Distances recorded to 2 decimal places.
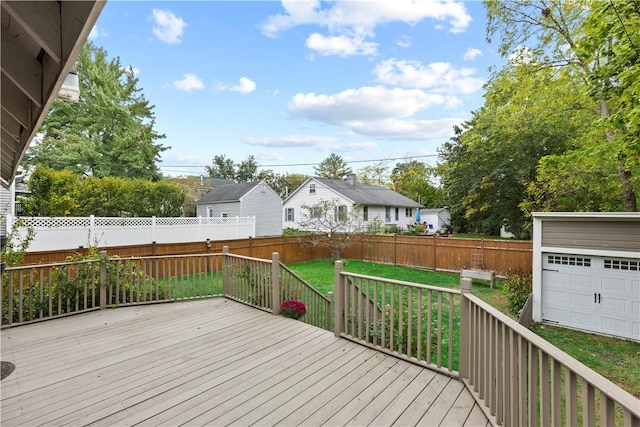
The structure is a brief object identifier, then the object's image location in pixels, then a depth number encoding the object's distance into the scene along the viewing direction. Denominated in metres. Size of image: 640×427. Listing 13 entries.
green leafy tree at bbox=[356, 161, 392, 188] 34.12
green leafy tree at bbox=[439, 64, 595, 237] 8.58
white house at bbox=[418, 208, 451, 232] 27.90
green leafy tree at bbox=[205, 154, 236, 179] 41.50
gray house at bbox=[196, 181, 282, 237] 19.88
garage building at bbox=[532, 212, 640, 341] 5.32
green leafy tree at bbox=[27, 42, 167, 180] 15.48
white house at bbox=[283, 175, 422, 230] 19.47
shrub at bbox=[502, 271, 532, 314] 6.44
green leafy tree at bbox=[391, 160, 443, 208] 29.87
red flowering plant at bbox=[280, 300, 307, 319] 4.61
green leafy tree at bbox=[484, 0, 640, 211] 4.32
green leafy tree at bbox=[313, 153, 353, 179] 39.91
